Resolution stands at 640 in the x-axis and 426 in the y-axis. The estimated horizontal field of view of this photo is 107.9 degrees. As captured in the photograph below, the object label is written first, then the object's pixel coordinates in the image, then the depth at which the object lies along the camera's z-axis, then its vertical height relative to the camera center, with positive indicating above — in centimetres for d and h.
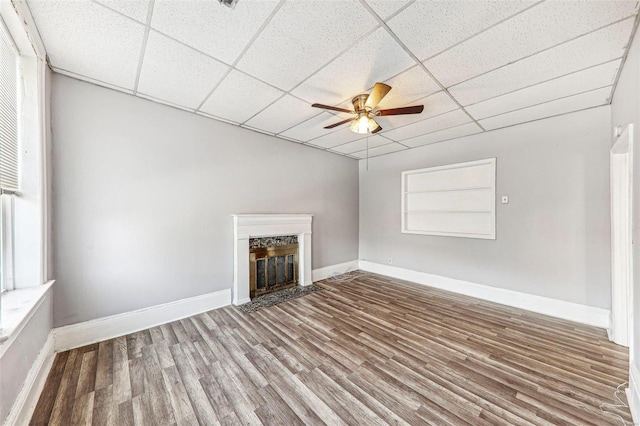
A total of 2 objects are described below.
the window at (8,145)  165 +52
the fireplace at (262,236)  343 -41
